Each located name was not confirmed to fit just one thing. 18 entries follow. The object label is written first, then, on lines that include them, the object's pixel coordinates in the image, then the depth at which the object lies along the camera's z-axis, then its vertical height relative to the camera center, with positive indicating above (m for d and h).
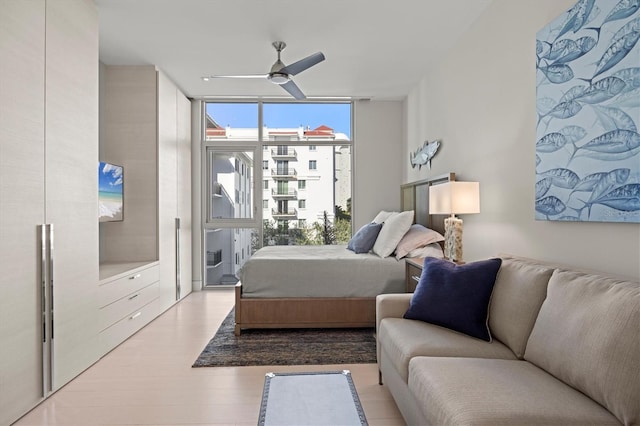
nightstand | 2.94 -0.48
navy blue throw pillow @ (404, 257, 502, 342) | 1.93 -0.45
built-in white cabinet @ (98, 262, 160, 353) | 2.98 -0.77
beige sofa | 1.16 -0.62
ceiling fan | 3.29 +1.33
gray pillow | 3.91 -0.27
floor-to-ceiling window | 5.52 +0.55
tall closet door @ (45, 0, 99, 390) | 2.33 +0.26
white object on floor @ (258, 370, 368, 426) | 1.95 -1.08
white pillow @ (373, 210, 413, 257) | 3.60 -0.19
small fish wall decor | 4.03 +0.71
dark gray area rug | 2.78 -1.10
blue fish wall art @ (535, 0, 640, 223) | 1.57 +0.48
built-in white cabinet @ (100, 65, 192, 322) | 4.03 +0.66
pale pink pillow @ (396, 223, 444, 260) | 3.50 -0.25
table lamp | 2.80 +0.07
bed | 3.43 -0.70
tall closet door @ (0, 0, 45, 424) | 1.94 +0.09
